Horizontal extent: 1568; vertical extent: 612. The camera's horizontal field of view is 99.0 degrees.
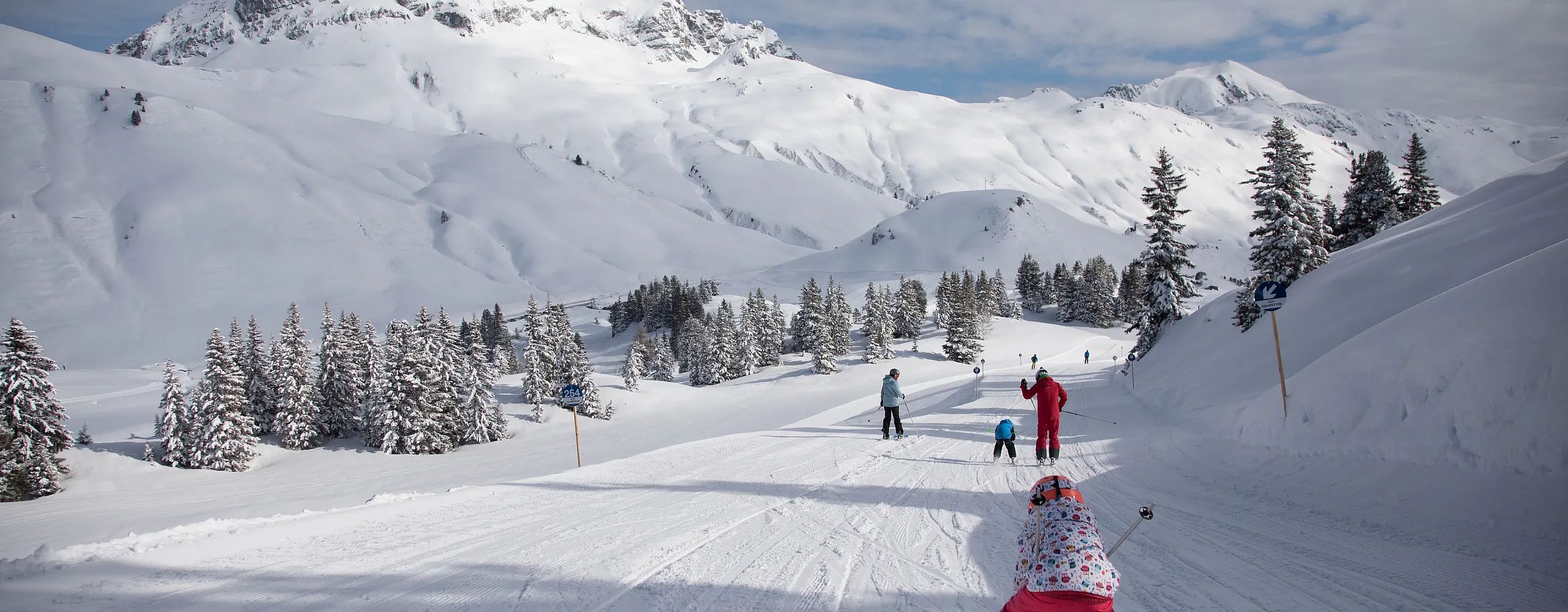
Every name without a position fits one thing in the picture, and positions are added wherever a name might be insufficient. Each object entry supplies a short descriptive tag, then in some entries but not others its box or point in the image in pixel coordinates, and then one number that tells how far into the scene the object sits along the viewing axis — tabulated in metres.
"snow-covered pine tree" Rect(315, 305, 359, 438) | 37.25
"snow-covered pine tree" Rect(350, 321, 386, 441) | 34.75
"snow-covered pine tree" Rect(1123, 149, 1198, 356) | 31.88
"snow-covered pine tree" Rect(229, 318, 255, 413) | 34.12
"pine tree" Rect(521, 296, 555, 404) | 44.41
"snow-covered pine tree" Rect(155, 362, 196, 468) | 30.09
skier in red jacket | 11.50
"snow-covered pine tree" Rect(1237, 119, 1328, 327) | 25.75
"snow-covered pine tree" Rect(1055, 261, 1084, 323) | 90.12
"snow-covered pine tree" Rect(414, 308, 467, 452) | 34.34
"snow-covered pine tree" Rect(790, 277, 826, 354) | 69.26
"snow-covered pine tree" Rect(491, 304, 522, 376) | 74.94
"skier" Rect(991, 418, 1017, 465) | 11.84
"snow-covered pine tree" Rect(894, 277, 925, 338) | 77.12
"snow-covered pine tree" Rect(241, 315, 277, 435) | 37.47
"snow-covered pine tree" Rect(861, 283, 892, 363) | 56.41
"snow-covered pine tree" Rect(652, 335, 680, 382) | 69.06
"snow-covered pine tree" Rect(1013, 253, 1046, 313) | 104.19
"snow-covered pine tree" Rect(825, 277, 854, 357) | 57.34
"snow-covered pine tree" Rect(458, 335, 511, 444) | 36.69
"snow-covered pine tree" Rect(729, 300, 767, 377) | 60.84
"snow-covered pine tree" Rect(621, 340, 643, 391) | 49.97
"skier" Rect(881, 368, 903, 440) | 15.38
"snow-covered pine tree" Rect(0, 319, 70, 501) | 22.88
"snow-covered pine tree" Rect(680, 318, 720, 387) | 58.59
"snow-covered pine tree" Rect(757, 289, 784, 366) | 65.88
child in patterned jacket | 3.39
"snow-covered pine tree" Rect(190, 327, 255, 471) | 30.03
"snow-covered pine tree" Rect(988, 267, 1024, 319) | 92.75
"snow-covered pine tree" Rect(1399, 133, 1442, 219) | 42.34
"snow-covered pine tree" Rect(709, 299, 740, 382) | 58.78
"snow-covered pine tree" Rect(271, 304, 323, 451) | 34.44
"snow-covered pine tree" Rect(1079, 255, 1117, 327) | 85.75
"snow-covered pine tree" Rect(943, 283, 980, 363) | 59.88
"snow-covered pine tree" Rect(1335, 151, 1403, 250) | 39.66
